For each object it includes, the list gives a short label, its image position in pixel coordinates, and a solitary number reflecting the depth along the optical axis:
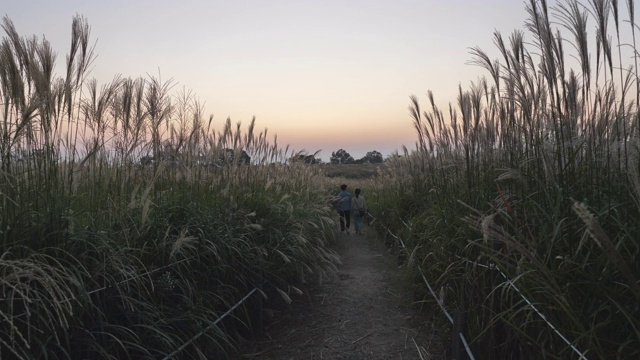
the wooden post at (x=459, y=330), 3.25
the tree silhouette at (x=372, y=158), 72.88
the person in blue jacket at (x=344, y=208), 13.53
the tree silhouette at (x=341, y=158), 74.26
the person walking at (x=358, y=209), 13.02
